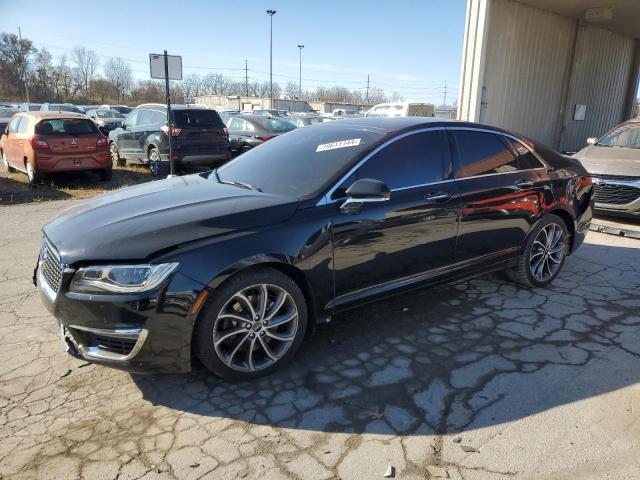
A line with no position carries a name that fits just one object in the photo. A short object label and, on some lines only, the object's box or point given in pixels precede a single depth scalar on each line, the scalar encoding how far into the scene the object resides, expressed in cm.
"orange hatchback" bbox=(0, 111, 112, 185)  1016
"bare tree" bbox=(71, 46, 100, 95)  7119
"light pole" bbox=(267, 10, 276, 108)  4409
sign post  930
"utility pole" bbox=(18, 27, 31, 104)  5526
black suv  1156
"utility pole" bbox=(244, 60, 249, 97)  8697
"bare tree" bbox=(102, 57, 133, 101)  7231
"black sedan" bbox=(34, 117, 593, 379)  271
